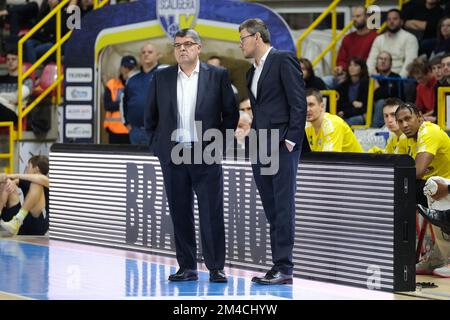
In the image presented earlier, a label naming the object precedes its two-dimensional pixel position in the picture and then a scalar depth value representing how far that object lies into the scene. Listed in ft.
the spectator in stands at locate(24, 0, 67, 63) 60.18
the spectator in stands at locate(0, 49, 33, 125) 56.03
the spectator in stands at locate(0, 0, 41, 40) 63.62
